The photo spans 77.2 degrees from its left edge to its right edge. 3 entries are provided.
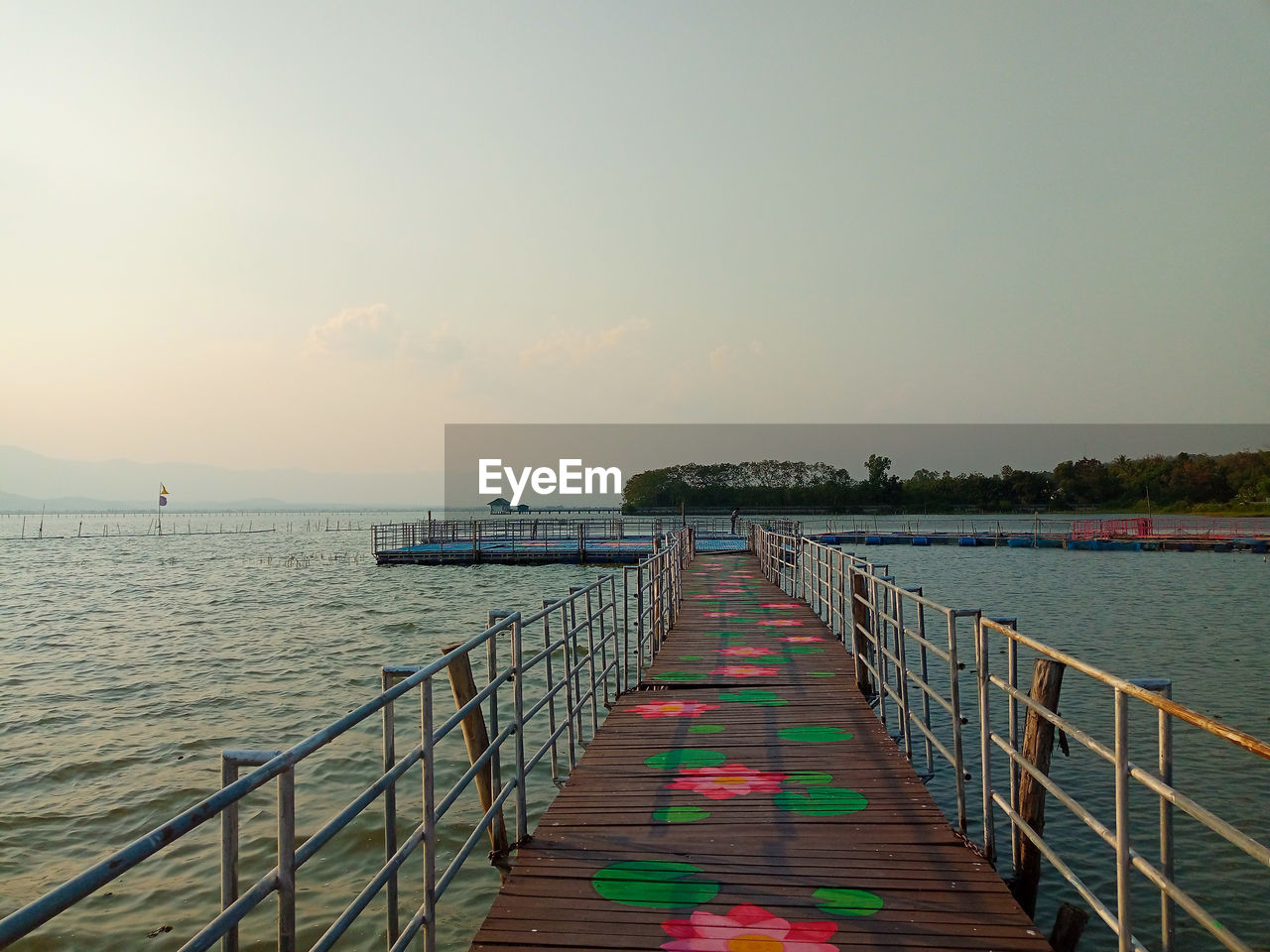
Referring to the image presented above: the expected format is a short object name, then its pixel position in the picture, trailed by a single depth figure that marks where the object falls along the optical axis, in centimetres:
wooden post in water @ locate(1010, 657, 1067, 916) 443
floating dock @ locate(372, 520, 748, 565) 3703
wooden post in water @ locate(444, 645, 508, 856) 480
